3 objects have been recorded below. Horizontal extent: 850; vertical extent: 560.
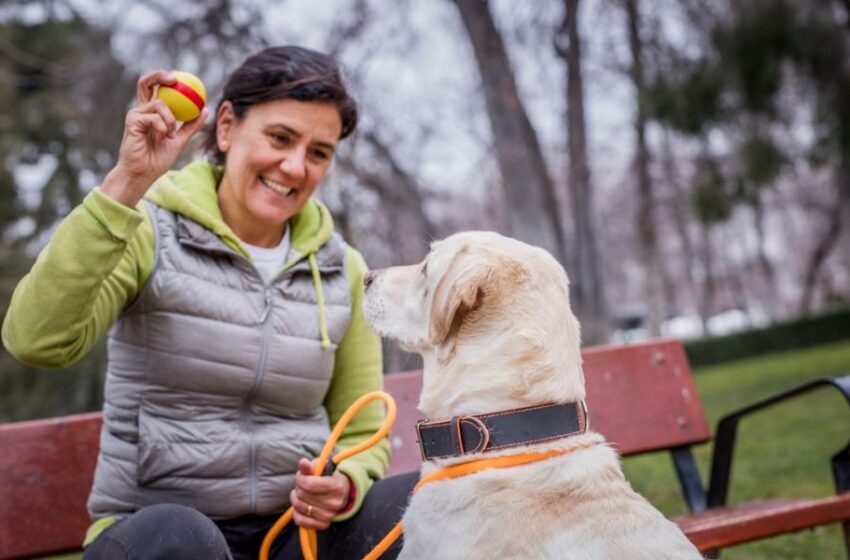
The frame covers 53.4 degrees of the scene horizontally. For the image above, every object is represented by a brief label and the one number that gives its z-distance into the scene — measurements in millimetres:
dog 2020
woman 2252
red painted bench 3082
